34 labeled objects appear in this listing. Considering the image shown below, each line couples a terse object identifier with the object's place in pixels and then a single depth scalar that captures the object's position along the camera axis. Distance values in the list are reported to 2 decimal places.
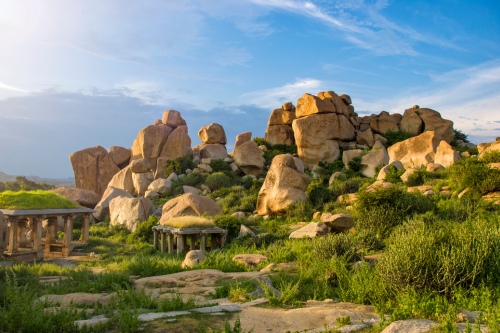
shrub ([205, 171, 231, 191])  30.48
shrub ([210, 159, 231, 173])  33.66
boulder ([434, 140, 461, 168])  24.00
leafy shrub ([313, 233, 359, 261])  11.04
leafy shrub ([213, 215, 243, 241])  18.03
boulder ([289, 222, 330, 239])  15.15
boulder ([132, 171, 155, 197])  32.97
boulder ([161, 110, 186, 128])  39.84
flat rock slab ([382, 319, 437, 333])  5.72
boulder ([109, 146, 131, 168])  39.44
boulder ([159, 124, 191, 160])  37.41
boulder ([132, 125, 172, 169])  38.19
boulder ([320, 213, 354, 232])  15.62
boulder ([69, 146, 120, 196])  37.47
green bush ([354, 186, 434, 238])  14.70
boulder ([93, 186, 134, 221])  25.91
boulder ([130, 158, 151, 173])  33.94
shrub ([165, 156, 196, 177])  34.41
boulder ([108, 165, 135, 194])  33.78
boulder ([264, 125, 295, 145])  39.91
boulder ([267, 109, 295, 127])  40.09
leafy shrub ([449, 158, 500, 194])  17.30
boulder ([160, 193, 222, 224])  20.12
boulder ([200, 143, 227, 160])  37.22
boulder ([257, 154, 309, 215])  20.86
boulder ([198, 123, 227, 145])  38.56
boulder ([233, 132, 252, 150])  39.94
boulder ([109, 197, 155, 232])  22.44
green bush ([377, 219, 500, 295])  7.38
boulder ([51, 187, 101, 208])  27.15
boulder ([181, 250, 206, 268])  12.66
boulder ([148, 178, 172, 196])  30.50
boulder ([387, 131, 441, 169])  26.31
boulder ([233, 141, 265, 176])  33.38
